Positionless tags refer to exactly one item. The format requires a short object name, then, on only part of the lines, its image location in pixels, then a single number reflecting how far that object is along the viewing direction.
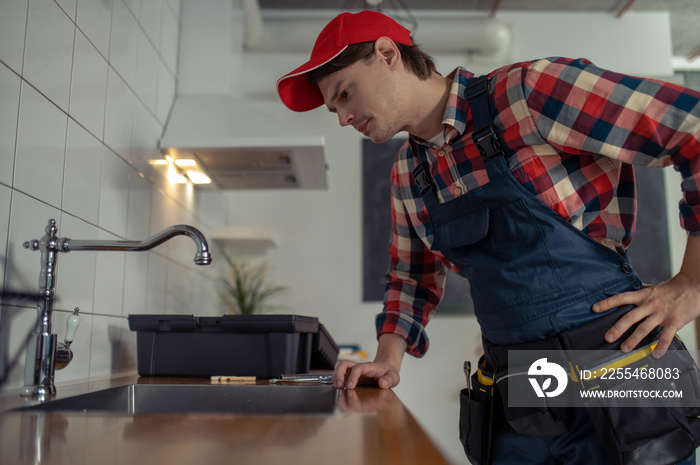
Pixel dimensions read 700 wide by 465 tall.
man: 0.92
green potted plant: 3.16
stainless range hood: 1.94
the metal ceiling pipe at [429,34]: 3.35
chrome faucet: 1.05
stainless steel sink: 1.16
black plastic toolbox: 1.41
